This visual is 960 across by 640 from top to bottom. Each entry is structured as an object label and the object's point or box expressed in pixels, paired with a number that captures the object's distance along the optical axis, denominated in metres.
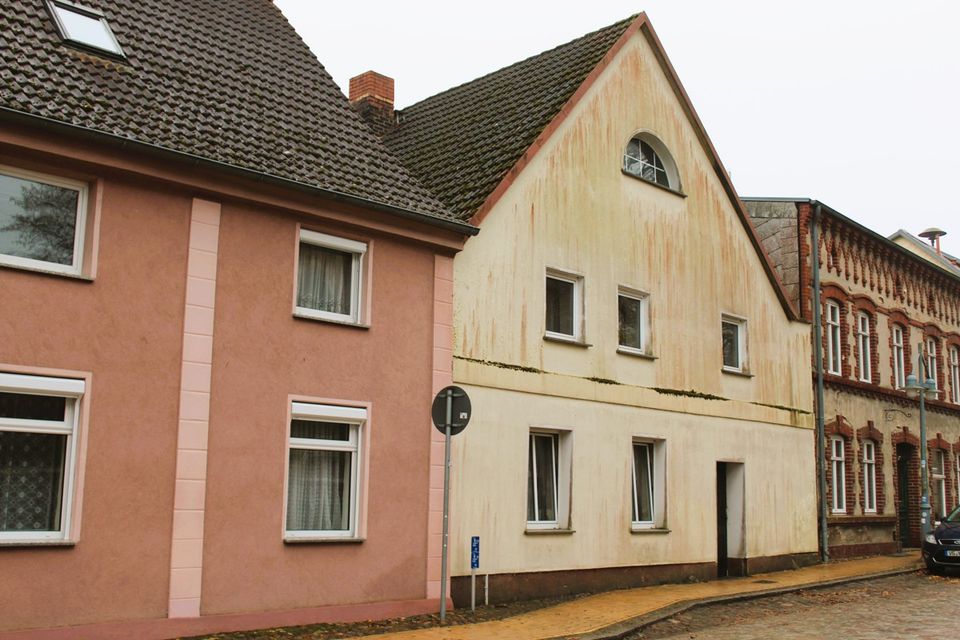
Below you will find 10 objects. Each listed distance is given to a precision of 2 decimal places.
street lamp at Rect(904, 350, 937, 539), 24.22
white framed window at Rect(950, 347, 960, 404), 31.58
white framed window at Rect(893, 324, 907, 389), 27.92
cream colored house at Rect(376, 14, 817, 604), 15.45
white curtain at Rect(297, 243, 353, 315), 13.45
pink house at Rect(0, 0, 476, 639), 10.73
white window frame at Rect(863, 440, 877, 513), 25.41
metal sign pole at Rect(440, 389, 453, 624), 12.70
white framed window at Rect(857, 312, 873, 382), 26.08
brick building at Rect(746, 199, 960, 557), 23.97
